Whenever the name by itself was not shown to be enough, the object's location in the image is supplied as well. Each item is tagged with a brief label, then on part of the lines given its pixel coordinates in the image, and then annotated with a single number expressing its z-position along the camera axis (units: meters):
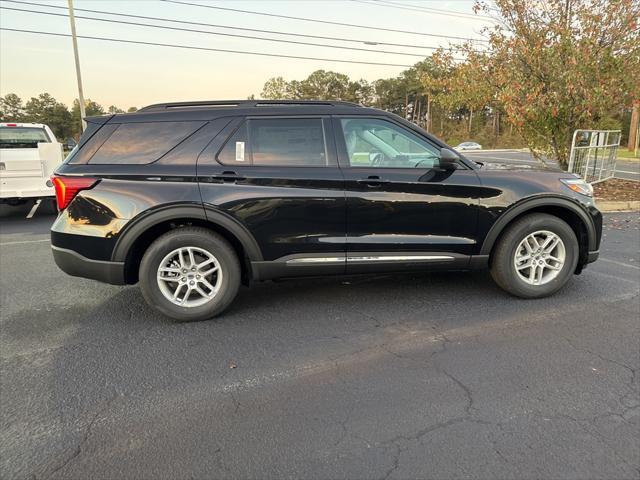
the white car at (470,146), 49.80
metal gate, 9.64
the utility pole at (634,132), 30.55
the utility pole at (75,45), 20.69
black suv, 3.57
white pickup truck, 8.29
